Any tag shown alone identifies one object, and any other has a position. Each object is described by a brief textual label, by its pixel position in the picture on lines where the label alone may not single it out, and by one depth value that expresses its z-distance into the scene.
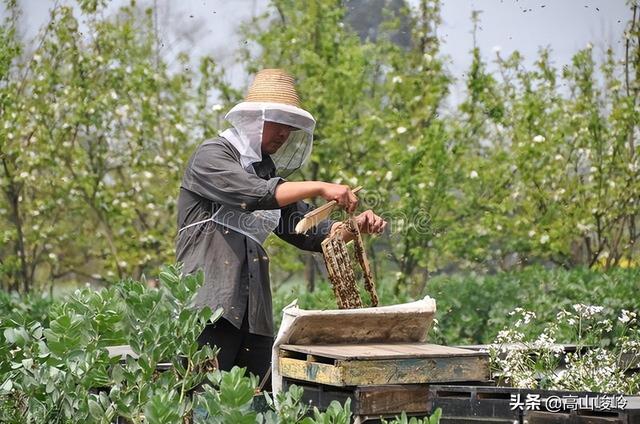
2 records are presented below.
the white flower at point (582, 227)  21.37
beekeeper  9.41
